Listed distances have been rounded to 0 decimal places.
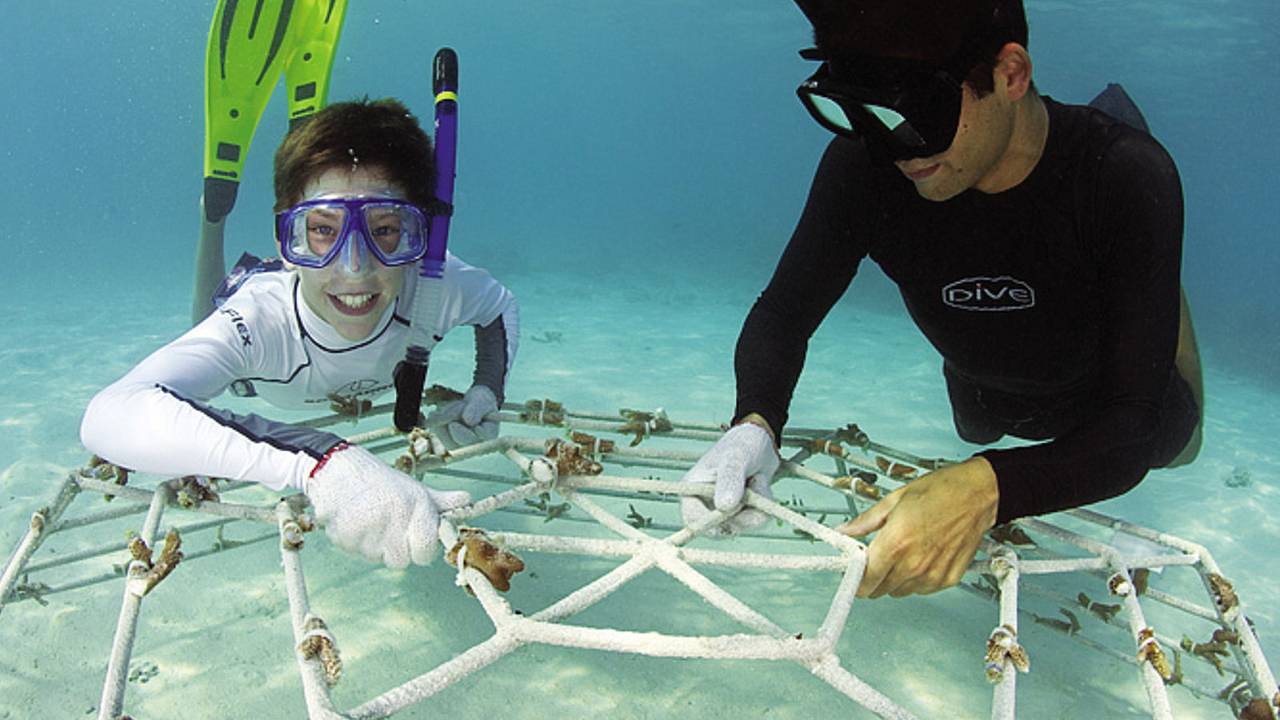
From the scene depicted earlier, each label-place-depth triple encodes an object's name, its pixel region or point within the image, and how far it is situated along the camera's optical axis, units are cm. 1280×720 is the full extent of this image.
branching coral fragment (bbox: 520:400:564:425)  91
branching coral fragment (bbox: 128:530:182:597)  51
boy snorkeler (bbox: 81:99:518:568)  58
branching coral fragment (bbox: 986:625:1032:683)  46
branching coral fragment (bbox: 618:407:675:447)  89
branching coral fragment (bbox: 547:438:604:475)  67
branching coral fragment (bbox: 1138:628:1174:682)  50
